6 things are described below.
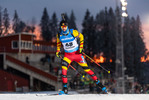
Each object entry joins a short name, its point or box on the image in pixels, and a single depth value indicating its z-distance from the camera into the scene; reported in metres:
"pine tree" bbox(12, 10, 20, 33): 72.83
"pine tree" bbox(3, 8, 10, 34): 67.12
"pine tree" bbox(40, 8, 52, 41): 74.00
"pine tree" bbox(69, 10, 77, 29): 69.01
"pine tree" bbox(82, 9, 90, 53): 60.82
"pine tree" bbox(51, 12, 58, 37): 73.82
